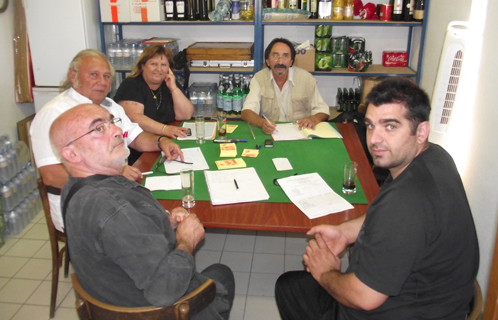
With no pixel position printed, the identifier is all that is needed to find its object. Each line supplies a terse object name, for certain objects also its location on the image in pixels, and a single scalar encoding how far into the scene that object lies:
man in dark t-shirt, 1.25
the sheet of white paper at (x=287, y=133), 2.76
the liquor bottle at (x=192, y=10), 4.09
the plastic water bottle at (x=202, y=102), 4.31
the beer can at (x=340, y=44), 4.22
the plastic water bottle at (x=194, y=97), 4.33
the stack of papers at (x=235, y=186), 1.95
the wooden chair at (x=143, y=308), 1.27
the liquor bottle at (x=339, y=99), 4.34
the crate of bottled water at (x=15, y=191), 3.19
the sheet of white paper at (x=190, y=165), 2.29
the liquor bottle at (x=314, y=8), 4.07
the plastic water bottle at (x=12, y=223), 3.22
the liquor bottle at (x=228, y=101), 4.27
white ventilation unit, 2.36
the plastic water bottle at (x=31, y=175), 3.51
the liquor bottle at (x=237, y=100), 4.26
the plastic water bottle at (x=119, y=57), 4.22
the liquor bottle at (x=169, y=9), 4.09
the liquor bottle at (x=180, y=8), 4.08
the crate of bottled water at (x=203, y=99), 4.32
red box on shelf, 4.24
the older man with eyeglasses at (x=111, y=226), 1.27
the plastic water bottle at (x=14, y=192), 3.24
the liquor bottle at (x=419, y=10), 3.81
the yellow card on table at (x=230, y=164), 2.29
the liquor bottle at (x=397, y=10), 3.91
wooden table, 1.76
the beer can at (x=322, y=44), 4.15
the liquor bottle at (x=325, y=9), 4.02
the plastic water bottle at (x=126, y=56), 4.21
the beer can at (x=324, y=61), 4.13
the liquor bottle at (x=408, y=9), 3.90
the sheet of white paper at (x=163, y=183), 2.07
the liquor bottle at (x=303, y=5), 4.11
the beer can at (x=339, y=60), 4.25
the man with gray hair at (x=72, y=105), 2.21
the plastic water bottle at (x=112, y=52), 4.21
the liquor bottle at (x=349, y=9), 3.98
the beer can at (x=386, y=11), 3.94
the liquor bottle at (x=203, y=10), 4.07
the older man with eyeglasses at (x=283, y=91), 3.31
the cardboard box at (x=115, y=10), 4.04
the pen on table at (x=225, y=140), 2.68
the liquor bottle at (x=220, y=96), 4.34
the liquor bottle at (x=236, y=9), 4.06
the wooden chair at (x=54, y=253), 2.24
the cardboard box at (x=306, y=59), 4.09
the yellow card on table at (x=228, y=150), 2.46
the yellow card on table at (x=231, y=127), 2.95
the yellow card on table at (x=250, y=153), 2.46
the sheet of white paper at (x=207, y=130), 2.80
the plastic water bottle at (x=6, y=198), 3.18
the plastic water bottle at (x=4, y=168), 3.14
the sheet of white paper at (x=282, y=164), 2.27
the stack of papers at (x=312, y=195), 1.87
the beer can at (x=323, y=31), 4.14
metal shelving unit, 3.90
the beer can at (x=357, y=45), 4.16
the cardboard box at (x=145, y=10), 4.03
